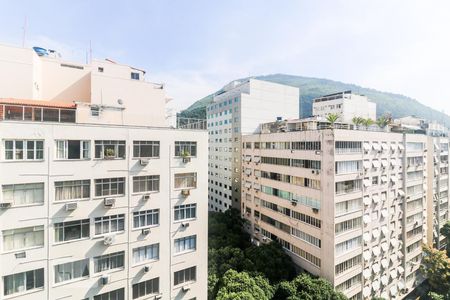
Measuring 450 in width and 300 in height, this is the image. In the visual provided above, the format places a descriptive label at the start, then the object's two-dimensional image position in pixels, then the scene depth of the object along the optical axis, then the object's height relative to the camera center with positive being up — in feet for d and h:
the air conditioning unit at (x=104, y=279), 48.62 -26.47
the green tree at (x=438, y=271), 117.60 -61.52
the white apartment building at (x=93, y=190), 42.52 -8.28
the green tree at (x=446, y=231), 154.20 -53.85
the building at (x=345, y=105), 258.16 +50.76
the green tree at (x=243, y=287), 76.79 -47.72
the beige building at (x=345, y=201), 94.84 -24.44
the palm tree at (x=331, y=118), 115.01 +15.58
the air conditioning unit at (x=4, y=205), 40.34 -9.16
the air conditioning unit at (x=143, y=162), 53.26 -2.55
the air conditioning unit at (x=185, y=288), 57.98 -33.67
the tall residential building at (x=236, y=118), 186.39 +26.26
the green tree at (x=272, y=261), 99.55 -48.53
